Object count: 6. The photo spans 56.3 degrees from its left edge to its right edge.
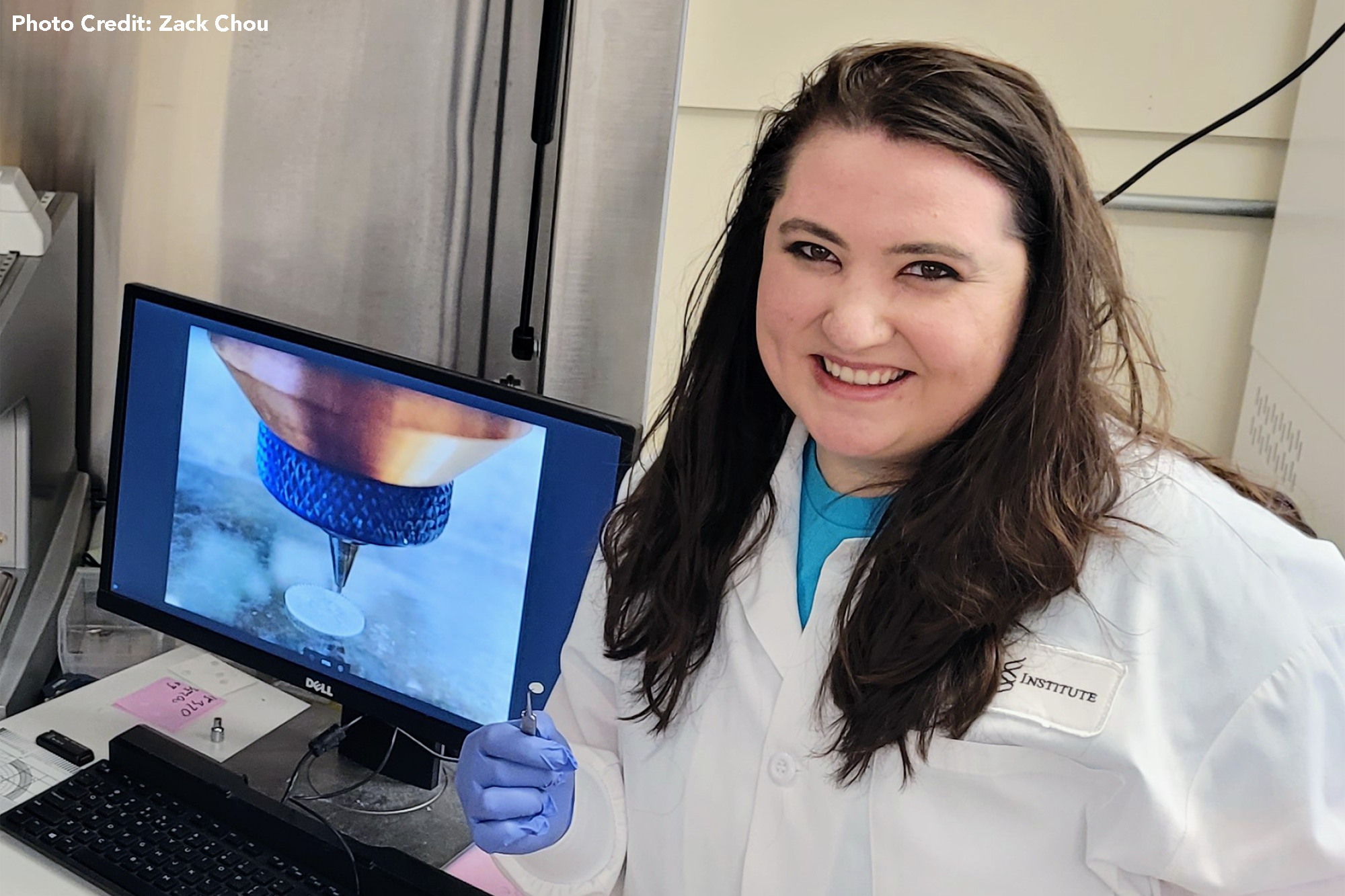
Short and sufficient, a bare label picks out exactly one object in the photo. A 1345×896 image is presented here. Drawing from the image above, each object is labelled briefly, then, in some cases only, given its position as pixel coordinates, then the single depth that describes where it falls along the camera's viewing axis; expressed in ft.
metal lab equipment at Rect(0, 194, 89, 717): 4.52
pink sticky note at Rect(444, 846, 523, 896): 3.70
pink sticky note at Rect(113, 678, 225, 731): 4.37
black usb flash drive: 4.02
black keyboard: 3.40
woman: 2.59
